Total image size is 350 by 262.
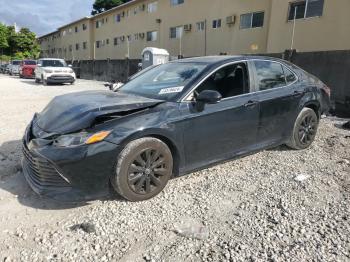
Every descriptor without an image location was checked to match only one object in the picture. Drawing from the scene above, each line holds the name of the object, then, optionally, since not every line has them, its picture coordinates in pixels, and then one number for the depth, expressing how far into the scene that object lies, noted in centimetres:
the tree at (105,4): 4738
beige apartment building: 1414
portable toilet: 1533
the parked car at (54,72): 1714
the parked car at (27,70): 2516
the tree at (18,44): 5109
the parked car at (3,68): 3670
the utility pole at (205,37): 2128
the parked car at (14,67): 2998
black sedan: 297
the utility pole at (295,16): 1519
